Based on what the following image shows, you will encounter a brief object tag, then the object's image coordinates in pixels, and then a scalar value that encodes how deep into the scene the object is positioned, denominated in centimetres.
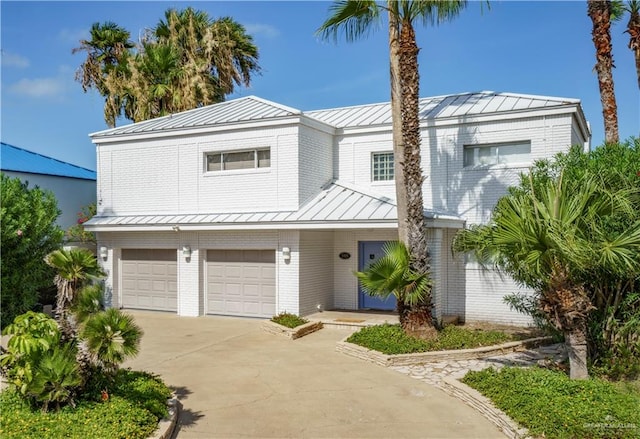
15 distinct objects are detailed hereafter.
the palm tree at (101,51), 2770
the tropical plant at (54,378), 646
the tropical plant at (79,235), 2016
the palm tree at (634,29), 1638
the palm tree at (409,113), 1195
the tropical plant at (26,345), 625
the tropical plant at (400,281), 1166
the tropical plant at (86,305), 708
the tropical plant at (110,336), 665
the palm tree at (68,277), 731
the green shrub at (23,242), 1571
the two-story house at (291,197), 1521
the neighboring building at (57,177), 2178
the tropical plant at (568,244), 775
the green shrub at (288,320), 1415
